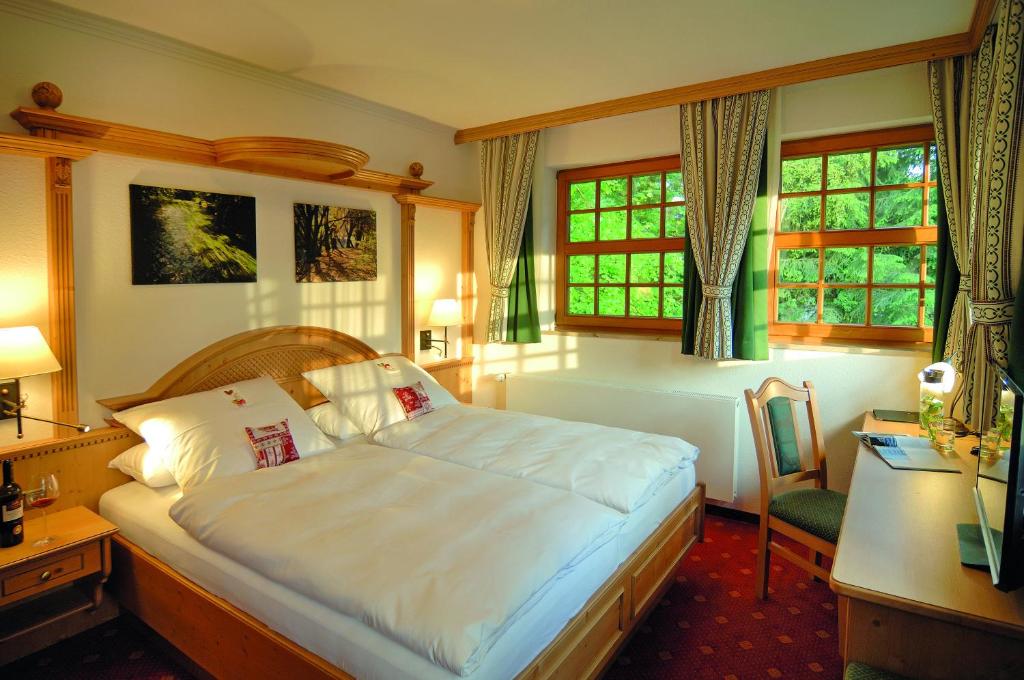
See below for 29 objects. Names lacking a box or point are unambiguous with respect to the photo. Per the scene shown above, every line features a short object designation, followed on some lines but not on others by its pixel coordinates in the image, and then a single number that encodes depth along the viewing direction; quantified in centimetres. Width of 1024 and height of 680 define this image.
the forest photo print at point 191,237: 279
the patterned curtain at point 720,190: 341
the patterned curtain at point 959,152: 277
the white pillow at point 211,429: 252
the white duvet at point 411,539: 158
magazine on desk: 220
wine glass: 213
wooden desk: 129
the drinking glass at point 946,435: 238
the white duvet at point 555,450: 244
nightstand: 209
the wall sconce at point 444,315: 421
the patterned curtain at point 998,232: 209
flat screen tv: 124
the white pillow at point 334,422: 321
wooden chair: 253
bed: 164
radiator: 364
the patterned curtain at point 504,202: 432
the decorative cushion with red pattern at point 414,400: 345
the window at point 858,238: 328
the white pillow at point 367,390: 330
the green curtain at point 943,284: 295
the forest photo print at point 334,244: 348
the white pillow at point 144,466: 253
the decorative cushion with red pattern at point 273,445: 270
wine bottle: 214
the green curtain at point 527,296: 443
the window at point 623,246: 405
